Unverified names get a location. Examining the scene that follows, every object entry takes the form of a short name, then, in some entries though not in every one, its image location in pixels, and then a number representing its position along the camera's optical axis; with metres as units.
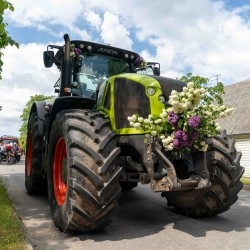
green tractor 4.49
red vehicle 31.63
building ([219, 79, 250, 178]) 23.02
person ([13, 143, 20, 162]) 25.95
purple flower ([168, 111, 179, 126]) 4.60
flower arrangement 4.57
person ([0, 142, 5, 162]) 26.48
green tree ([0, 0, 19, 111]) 6.61
